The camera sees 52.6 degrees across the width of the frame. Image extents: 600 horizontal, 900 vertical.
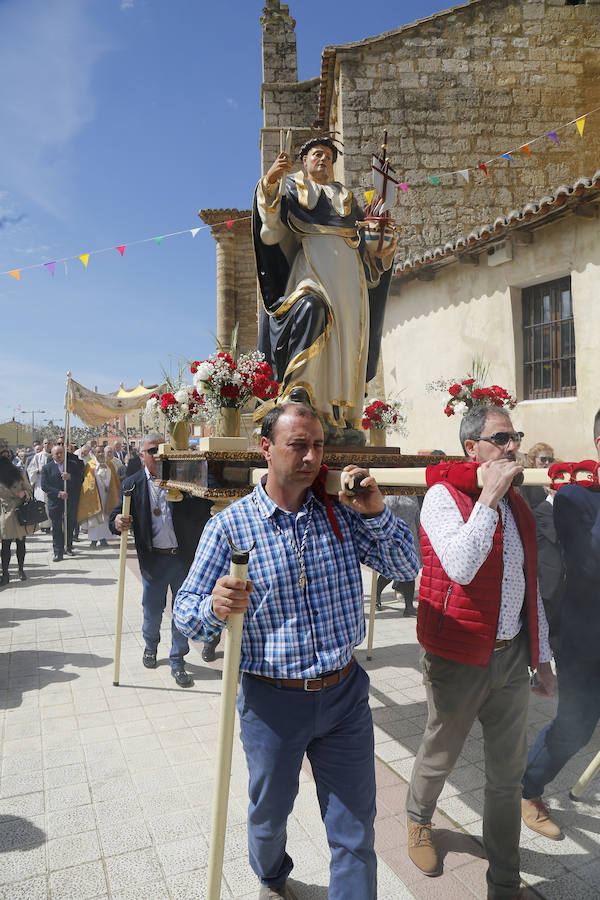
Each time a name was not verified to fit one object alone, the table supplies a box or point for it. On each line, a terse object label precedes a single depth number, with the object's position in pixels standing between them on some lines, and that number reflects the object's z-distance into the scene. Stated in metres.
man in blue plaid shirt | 2.19
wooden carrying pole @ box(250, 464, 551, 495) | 2.30
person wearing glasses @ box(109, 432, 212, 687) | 5.79
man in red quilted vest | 2.58
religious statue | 4.13
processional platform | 3.43
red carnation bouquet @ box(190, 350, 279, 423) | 4.10
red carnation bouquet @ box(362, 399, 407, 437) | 5.45
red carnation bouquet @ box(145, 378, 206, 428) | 4.65
